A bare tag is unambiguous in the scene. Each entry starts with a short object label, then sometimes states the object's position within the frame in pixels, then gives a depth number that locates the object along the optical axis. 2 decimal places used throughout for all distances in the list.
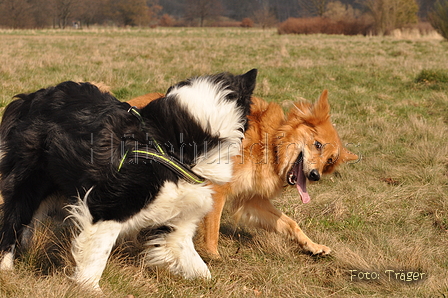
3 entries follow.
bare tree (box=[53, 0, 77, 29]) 67.94
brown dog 3.78
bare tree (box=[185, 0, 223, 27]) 101.88
